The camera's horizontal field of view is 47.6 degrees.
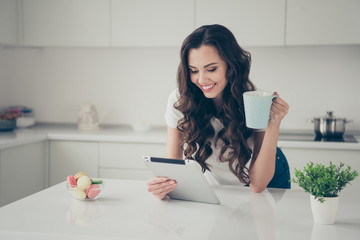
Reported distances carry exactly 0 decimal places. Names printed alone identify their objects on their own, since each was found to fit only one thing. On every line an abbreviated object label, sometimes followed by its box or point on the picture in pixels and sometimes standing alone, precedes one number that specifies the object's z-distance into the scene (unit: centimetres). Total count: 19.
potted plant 116
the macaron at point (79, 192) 139
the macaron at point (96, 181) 146
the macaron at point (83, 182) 139
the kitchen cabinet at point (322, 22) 283
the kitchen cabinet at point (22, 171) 269
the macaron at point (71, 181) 141
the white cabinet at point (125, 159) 295
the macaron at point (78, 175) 145
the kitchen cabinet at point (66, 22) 316
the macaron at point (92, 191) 138
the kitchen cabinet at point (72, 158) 302
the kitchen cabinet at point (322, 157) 269
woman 168
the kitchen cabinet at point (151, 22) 303
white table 110
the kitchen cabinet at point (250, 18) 291
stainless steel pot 288
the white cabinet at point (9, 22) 312
